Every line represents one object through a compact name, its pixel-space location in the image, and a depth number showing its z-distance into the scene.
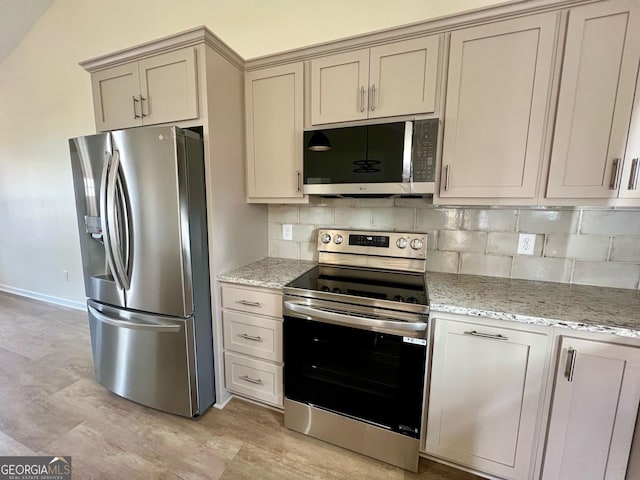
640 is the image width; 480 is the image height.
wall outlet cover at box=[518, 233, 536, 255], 1.65
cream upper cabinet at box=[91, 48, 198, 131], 1.61
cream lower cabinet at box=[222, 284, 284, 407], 1.69
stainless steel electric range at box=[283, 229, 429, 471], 1.32
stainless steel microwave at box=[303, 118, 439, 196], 1.48
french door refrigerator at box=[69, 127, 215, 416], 1.51
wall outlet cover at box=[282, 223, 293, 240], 2.26
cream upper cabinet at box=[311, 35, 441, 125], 1.47
